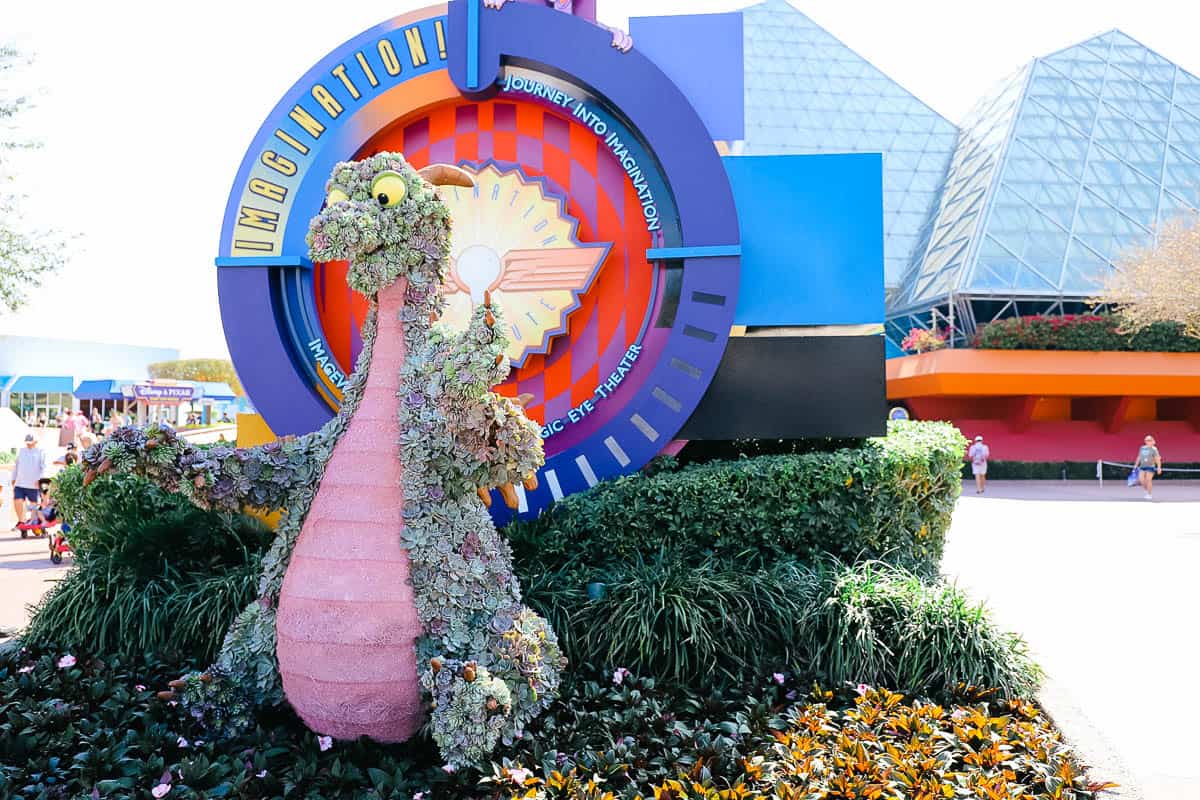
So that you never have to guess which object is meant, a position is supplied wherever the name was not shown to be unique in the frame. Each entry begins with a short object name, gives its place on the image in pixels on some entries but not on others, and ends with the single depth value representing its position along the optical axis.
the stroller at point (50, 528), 8.05
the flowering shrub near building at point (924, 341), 22.03
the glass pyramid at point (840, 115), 30.30
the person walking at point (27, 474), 9.65
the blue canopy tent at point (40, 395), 43.62
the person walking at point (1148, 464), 15.34
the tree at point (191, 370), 58.28
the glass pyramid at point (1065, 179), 23.62
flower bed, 2.86
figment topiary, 2.86
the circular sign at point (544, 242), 5.17
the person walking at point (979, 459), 16.52
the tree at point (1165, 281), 16.02
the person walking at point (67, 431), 14.05
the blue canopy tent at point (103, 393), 43.91
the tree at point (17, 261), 15.24
